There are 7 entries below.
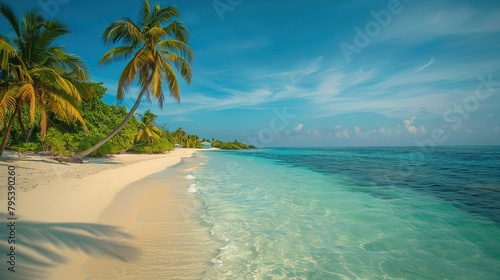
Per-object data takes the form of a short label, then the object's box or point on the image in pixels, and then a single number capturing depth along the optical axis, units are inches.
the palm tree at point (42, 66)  392.2
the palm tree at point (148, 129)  1317.7
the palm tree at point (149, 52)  489.4
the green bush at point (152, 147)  1285.7
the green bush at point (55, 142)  550.3
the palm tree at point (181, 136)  2813.5
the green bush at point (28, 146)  575.5
